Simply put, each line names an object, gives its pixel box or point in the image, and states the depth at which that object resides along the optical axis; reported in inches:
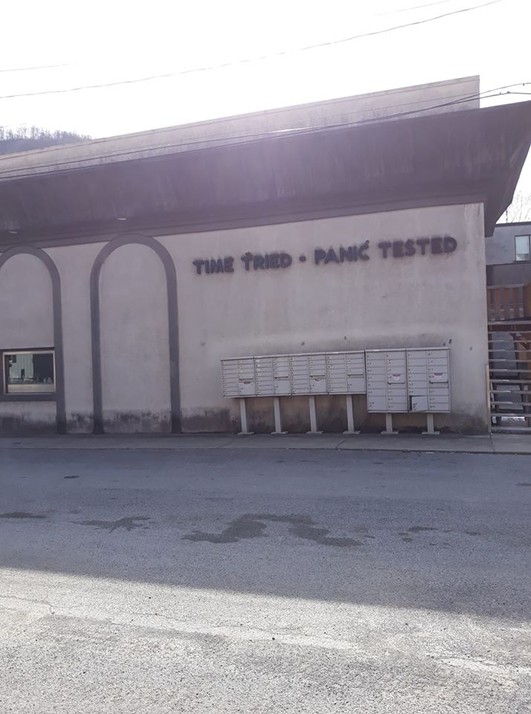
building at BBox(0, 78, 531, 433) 515.8
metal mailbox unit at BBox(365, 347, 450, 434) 502.6
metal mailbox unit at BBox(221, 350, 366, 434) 527.8
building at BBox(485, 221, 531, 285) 1128.2
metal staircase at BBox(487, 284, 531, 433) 541.0
